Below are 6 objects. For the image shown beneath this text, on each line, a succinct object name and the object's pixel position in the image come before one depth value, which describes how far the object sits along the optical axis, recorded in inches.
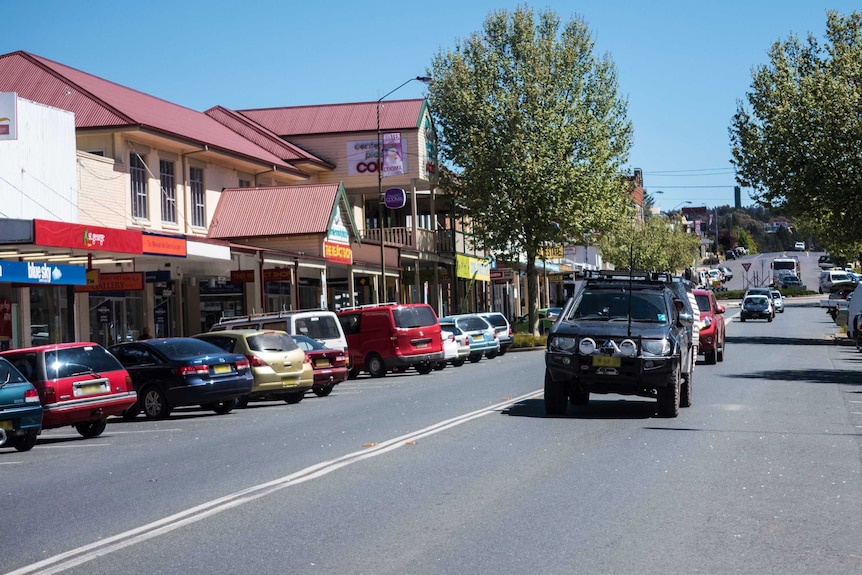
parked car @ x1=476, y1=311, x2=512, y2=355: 1681.8
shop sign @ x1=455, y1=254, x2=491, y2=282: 2368.4
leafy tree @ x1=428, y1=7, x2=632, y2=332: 1972.2
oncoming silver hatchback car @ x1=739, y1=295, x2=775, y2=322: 2541.8
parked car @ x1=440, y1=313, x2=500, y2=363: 1517.0
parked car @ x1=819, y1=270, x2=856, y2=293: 4100.1
